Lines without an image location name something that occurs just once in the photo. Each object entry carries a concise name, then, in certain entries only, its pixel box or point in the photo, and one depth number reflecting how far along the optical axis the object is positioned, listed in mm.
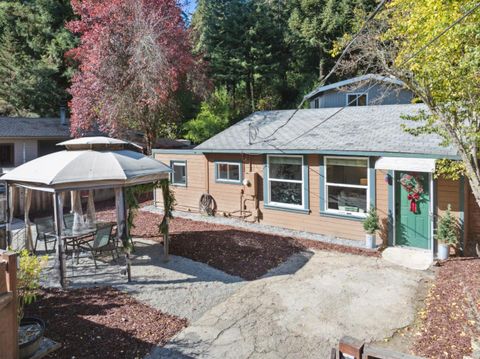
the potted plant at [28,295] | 3859
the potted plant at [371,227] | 9141
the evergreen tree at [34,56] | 24016
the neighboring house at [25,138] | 20312
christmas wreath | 8727
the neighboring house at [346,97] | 15992
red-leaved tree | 16406
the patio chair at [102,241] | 7629
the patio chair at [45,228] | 8617
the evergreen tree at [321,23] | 24547
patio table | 8106
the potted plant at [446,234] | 7938
